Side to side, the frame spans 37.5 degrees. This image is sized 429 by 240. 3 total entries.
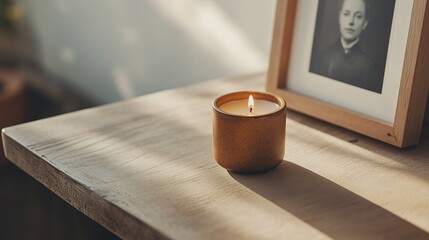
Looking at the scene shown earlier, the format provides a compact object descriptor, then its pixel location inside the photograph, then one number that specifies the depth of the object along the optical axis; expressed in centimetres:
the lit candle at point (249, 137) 68
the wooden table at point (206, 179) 61
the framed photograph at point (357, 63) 74
